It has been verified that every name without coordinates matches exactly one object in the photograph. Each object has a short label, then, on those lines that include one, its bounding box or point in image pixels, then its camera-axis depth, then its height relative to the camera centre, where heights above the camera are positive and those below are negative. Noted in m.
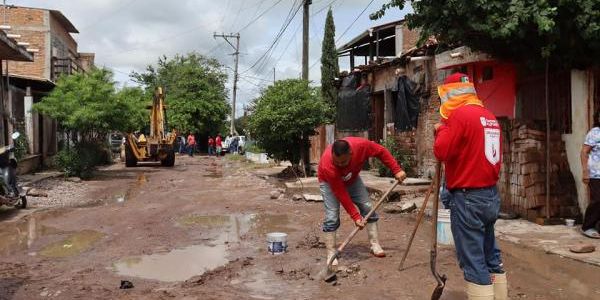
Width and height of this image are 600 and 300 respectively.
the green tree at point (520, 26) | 6.66 +1.42
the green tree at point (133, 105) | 18.71 +1.31
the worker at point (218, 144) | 39.38 -0.15
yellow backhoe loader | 24.54 -0.05
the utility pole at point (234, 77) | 44.28 +5.20
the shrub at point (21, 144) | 16.89 +0.00
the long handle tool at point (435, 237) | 4.55 -0.80
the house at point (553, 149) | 7.64 -0.15
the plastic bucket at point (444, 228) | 6.72 -1.05
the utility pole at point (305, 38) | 19.92 +3.72
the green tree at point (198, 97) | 41.12 +3.34
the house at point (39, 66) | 19.02 +3.97
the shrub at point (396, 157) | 14.16 -0.44
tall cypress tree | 23.33 +3.35
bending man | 5.61 -0.44
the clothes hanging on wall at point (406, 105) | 14.05 +0.87
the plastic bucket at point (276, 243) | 6.77 -1.21
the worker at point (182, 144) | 41.21 -0.13
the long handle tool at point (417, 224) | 5.30 -0.81
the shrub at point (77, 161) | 17.86 -0.54
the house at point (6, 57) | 12.80 +2.26
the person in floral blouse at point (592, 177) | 6.91 -0.48
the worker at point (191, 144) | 38.08 -0.13
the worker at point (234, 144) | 41.47 -0.17
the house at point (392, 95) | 13.40 +1.24
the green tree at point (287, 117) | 16.80 +0.71
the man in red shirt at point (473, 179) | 3.90 -0.28
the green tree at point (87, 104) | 17.34 +1.23
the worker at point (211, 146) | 40.39 -0.29
